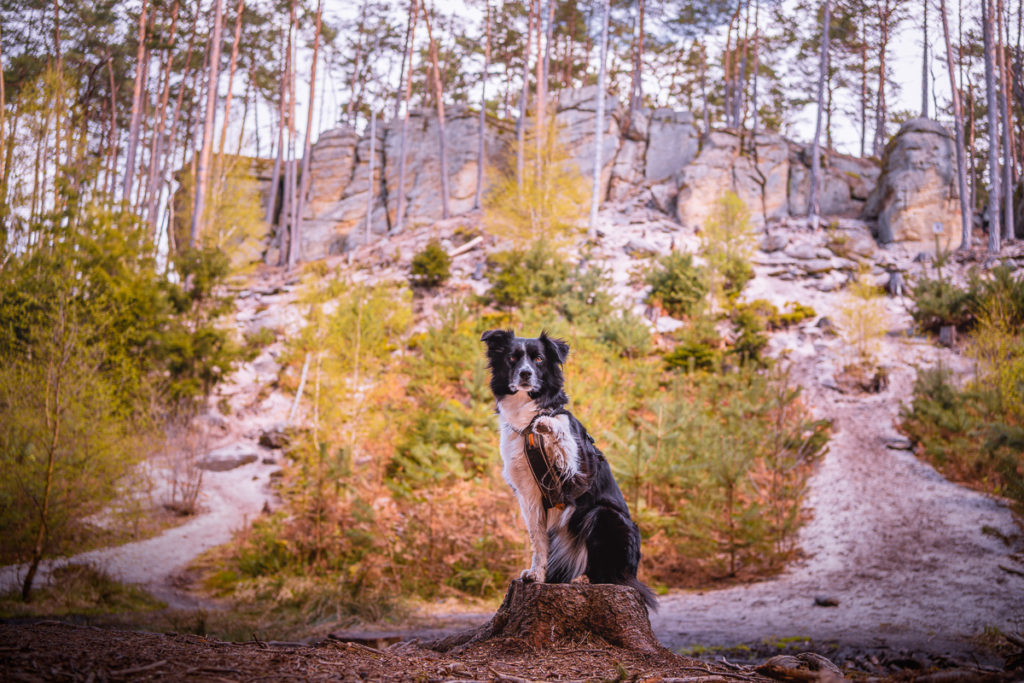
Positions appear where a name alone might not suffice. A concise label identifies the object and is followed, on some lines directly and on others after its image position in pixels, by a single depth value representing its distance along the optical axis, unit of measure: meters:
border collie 3.18
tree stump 2.99
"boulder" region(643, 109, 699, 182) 32.50
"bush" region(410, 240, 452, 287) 22.56
